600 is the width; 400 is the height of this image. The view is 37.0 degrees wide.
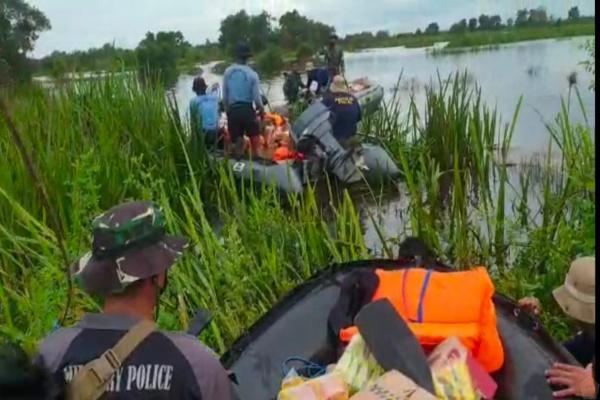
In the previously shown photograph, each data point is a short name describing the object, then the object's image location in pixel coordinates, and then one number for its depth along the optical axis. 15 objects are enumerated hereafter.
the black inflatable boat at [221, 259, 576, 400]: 2.72
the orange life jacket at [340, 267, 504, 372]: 2.64
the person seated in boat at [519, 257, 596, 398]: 2.52
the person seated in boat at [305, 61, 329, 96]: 12.07
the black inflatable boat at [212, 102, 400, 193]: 7.79
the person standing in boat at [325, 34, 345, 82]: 12.67
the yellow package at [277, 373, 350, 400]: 2.39
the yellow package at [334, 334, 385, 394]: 2.47
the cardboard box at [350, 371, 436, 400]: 2.19
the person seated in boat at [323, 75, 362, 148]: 8.05
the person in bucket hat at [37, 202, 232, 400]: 1.75
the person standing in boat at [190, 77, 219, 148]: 8.62
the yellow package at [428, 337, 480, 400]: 2.40
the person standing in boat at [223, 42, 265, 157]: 8.81
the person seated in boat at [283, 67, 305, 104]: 12.73
